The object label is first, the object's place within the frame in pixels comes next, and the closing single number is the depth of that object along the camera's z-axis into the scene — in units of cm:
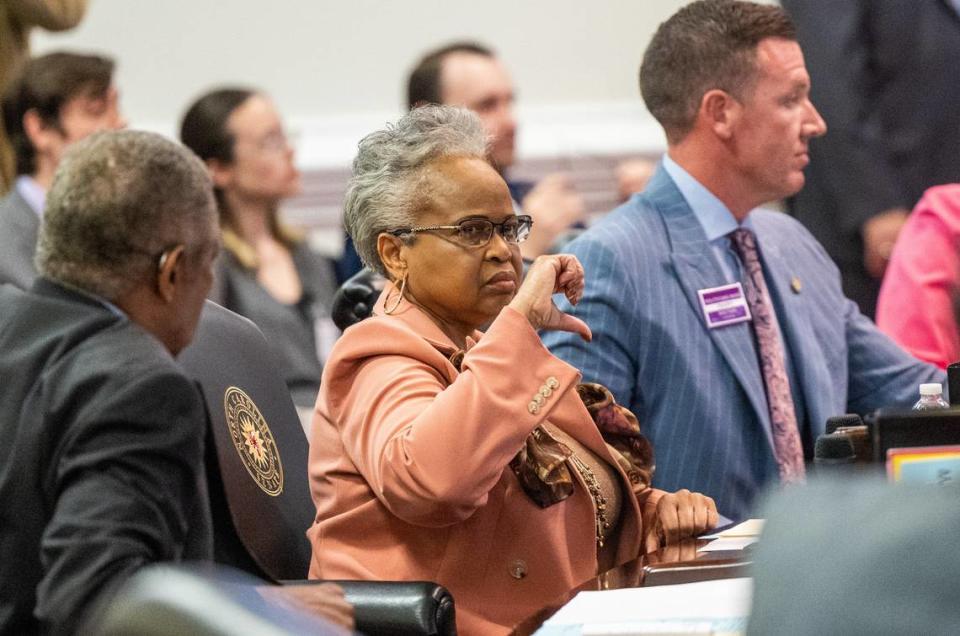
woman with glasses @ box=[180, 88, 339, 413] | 974
